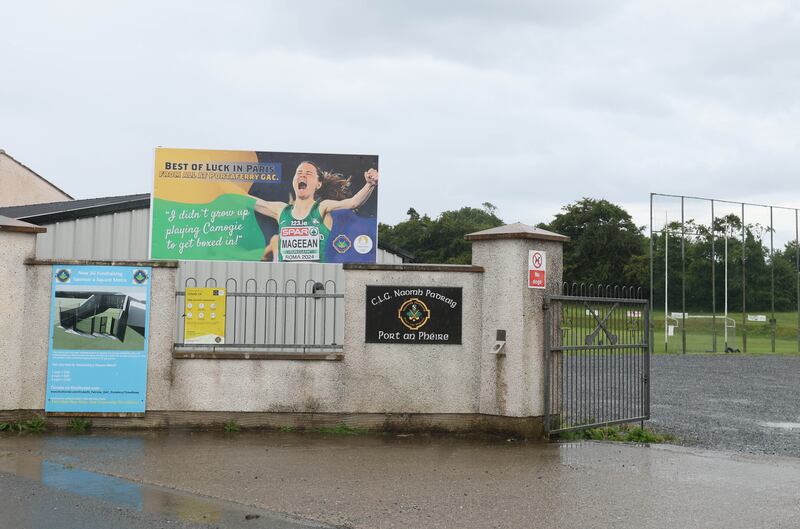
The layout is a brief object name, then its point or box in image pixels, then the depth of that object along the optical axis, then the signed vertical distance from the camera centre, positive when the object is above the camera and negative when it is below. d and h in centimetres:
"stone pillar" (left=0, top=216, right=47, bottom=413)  940 +15
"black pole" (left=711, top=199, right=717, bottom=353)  3330 +123
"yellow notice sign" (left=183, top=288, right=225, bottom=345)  954 +2
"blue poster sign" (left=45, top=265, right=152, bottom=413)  945 -27
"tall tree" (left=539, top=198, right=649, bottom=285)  8075 +848
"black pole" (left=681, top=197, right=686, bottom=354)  3212 +137
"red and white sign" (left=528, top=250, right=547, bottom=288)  948 +66
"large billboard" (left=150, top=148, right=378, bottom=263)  1223 +174
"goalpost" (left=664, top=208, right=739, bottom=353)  3219 +125
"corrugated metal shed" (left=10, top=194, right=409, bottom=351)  1627 +128
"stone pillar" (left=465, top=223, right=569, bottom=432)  934 -1
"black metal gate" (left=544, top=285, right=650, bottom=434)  952 -13
